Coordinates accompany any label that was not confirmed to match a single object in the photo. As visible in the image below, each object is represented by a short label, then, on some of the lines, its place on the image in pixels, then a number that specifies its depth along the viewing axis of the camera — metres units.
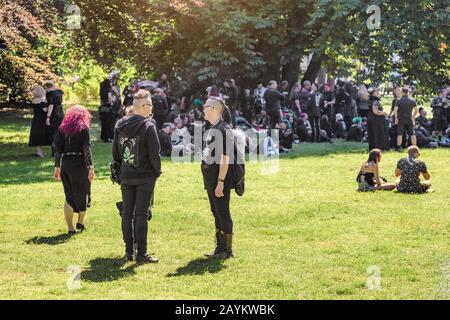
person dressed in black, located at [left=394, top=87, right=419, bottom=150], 21.11
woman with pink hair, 11.30
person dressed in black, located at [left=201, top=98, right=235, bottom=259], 9.53
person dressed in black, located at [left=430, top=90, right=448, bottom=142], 24.62
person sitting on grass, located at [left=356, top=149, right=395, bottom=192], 14.79
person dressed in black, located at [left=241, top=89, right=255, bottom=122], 27.95
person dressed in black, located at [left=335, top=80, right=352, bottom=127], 26.00
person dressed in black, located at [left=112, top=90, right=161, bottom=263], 9.52
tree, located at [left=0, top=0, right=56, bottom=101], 18.62
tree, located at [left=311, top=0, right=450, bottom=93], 25.02
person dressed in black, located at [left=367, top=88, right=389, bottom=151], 20.48
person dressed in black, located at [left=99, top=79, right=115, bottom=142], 24.45
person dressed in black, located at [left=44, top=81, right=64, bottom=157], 19.48
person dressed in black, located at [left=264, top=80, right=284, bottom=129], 22.80
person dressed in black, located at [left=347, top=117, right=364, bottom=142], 24.77
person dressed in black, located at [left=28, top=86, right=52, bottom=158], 19.97
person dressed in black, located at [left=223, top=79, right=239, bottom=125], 26.31
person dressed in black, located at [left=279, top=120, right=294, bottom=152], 22.38
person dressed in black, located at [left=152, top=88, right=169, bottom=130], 22.98
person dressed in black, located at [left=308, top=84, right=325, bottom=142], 24.23
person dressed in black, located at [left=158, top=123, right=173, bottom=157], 20.48
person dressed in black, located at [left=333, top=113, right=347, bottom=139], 25.70
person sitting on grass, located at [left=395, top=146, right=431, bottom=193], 14.47
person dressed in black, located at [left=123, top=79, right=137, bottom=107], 23.25
